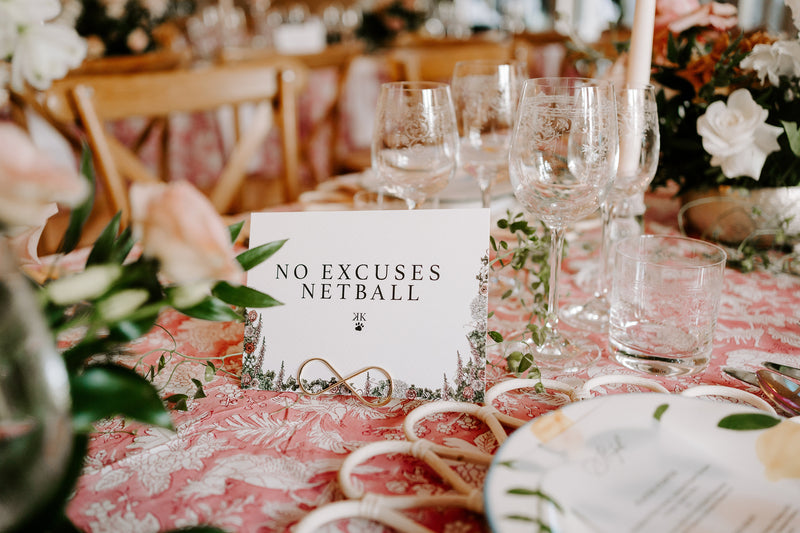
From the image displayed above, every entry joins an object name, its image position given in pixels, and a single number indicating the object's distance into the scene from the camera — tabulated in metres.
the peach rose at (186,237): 0.34
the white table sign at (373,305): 0.59
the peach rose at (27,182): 0.30
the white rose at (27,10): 0.46
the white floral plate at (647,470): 0.40
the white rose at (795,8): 0.84
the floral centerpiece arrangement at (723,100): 0.82
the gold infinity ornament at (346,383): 0.58
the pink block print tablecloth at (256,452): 0.45
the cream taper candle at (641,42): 0.77
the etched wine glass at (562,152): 0.59
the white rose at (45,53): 0.49
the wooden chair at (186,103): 1.29
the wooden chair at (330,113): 2.30
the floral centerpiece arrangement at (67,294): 0.30
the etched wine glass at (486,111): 0.92
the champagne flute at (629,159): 0.73
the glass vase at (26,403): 0.28
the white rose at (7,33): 0.46
